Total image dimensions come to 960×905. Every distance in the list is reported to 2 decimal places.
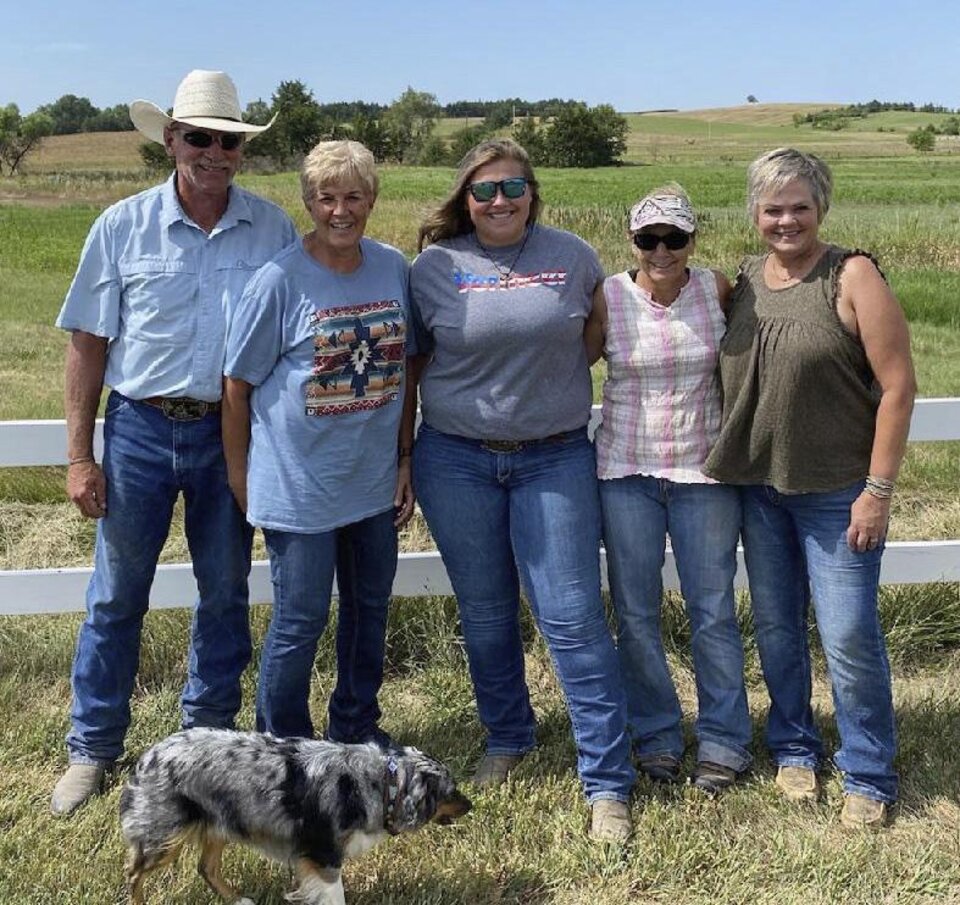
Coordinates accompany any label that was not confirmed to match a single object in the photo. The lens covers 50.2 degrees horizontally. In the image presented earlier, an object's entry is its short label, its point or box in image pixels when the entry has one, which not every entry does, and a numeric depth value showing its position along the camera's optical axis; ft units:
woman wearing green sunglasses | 11.07
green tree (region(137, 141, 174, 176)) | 207.36
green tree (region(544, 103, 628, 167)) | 293.43
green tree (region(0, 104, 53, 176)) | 306.14
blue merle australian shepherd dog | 9.70
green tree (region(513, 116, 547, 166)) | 293.02
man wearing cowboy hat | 11.04
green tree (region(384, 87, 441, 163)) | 337.52
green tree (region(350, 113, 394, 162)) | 283.79
